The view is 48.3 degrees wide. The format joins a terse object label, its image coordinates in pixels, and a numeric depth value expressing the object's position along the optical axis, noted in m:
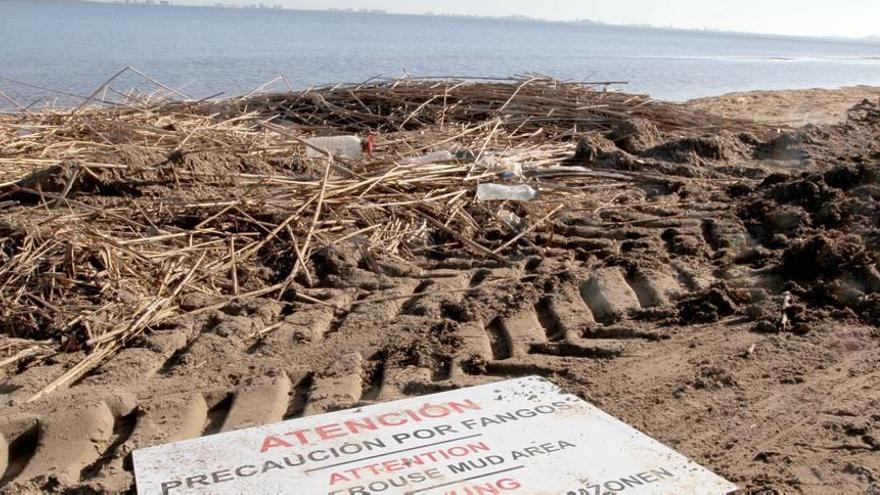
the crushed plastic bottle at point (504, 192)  5.95
